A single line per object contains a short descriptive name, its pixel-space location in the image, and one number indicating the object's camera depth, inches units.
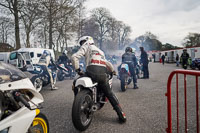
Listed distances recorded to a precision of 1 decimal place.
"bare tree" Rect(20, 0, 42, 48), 557.3
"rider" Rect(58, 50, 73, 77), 386.6
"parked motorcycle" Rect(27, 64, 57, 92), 240.8
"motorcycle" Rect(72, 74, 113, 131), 98.2
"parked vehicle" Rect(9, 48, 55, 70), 416.5
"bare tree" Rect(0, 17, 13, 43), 633.0
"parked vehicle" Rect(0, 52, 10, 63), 531.2
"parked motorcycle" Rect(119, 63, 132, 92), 228.7
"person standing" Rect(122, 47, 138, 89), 249.9
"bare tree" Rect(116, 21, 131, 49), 1698.3
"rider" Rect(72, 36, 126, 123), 118.6
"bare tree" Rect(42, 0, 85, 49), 649.2
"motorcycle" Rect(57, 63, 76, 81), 356.1
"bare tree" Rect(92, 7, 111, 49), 1456.7
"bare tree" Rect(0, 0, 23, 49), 565.3
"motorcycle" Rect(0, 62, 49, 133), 66.5
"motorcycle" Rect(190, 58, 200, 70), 509.8
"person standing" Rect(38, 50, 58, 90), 263.0
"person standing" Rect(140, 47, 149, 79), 365.1
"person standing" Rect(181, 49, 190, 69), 491.9
